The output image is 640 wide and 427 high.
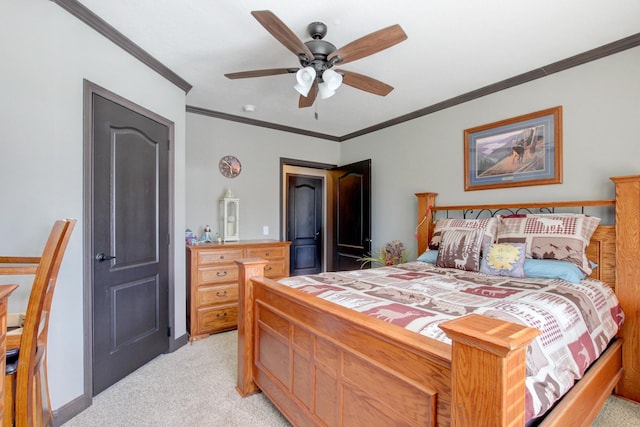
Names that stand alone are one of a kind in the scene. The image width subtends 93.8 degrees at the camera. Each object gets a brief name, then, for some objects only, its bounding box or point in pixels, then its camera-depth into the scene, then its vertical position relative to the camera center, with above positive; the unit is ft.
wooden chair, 3.83 -1.74
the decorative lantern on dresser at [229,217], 12.00 -0.05
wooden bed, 2.46 -1.81
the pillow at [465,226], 8.12 -0.36
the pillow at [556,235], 6.84 -0.53
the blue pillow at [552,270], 6.53 -1.28
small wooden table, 3.15 -1.18
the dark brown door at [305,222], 15.83 -0.38
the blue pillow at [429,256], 9.32 -1.33
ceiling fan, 5.46 +3.33
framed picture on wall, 8.40 +1.90
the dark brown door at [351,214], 13.70 +0.05
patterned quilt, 3.69 -1.49
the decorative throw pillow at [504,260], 7.12 -1.13
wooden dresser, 10.12 -2.41
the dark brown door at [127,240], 6.89 -0.62
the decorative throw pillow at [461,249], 7.87 -0.97
